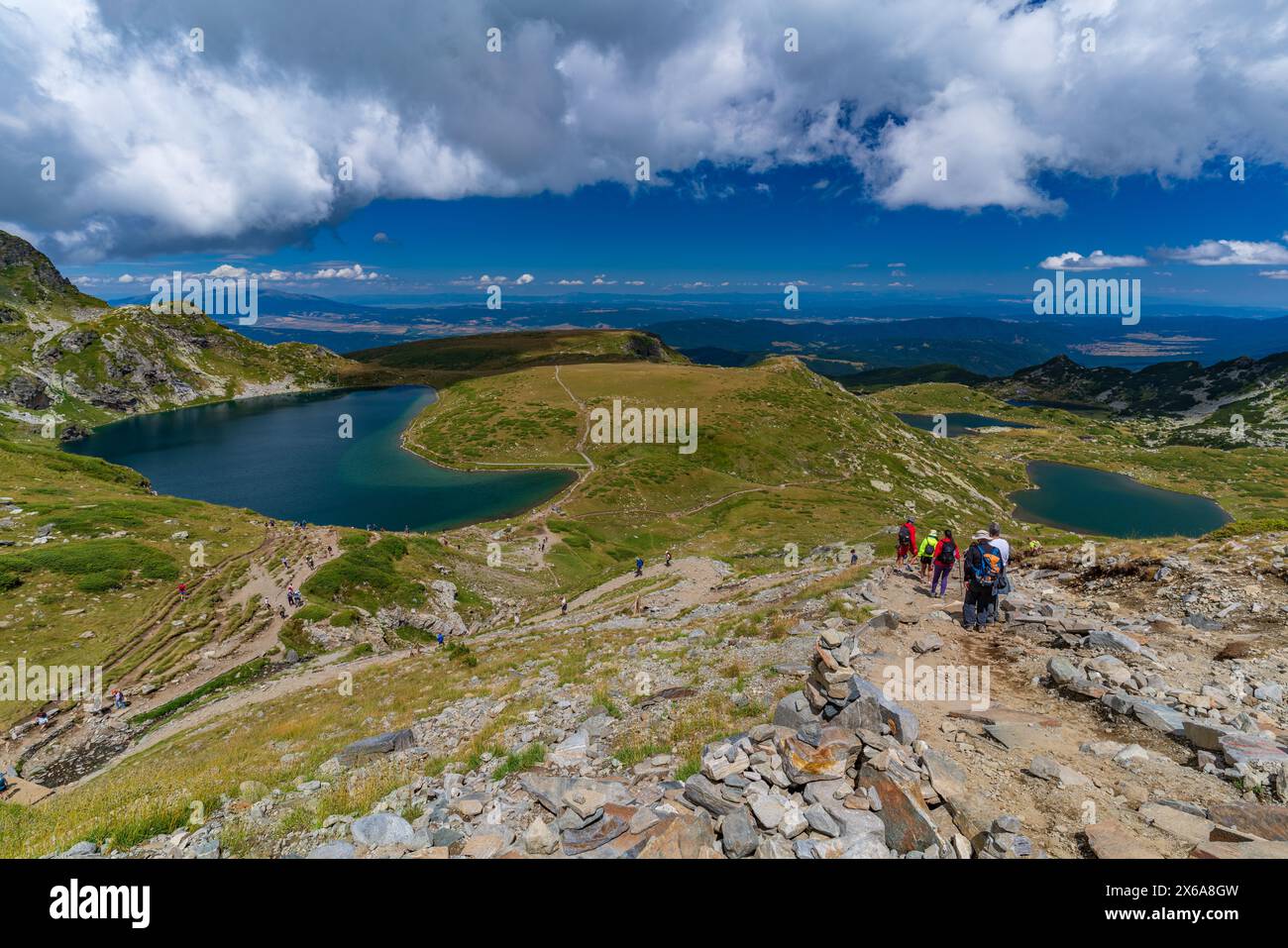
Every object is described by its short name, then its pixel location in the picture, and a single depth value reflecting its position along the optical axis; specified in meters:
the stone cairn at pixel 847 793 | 7.39
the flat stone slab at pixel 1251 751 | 8.43
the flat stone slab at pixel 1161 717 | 10.02
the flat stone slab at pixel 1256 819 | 6.82
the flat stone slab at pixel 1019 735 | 10.02
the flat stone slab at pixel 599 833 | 7.90
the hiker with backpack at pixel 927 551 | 23.22
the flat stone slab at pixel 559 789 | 9.45
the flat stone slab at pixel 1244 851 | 5.98
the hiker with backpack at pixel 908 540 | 25.82
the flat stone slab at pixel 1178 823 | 7.03
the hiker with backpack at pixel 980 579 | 16.30
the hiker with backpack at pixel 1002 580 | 17.34
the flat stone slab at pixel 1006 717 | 10.87
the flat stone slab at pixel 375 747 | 14.45
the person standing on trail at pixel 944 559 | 20.86
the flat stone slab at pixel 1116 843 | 6.52
